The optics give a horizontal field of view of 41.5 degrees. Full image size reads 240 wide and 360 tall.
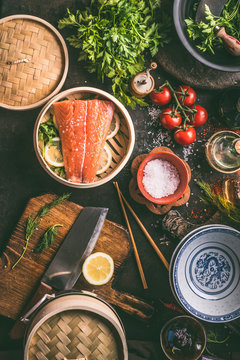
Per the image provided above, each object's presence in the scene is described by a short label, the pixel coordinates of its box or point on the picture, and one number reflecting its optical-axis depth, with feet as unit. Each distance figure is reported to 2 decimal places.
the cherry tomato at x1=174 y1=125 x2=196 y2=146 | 7.59
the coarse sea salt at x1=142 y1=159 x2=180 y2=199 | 7.50
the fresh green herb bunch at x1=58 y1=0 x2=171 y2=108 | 6.71
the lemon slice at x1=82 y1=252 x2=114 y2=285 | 6.87
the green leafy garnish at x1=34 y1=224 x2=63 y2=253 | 7.09
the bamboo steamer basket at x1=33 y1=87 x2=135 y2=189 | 6.81
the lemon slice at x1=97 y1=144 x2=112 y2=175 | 7.26
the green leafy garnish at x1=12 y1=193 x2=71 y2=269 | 7.14
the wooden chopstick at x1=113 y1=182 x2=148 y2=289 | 7.72
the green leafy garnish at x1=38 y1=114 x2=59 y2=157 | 7.04
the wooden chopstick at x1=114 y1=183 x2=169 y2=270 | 7.74
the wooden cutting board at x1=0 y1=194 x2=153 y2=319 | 7.11
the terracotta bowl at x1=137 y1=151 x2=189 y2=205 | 7.32
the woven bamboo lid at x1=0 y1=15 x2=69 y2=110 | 7.18
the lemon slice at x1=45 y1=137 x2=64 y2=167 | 7.09
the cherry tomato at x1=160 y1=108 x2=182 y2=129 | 7.54
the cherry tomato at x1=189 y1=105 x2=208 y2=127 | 7.65
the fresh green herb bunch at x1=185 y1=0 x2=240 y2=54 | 6.89
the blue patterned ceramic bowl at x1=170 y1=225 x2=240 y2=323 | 6.97
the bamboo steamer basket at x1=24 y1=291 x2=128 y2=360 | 5.85
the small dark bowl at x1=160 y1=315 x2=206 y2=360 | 7.14
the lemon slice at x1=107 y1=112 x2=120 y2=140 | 7.40
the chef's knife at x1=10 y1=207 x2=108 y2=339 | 6.83
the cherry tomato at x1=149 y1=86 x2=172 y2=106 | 7.56
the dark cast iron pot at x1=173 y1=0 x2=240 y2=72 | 6.86
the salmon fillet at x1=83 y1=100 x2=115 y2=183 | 6.98
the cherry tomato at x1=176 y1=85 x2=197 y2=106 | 7.54
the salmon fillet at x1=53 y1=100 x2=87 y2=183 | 6.90
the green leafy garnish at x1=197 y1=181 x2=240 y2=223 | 7.41
